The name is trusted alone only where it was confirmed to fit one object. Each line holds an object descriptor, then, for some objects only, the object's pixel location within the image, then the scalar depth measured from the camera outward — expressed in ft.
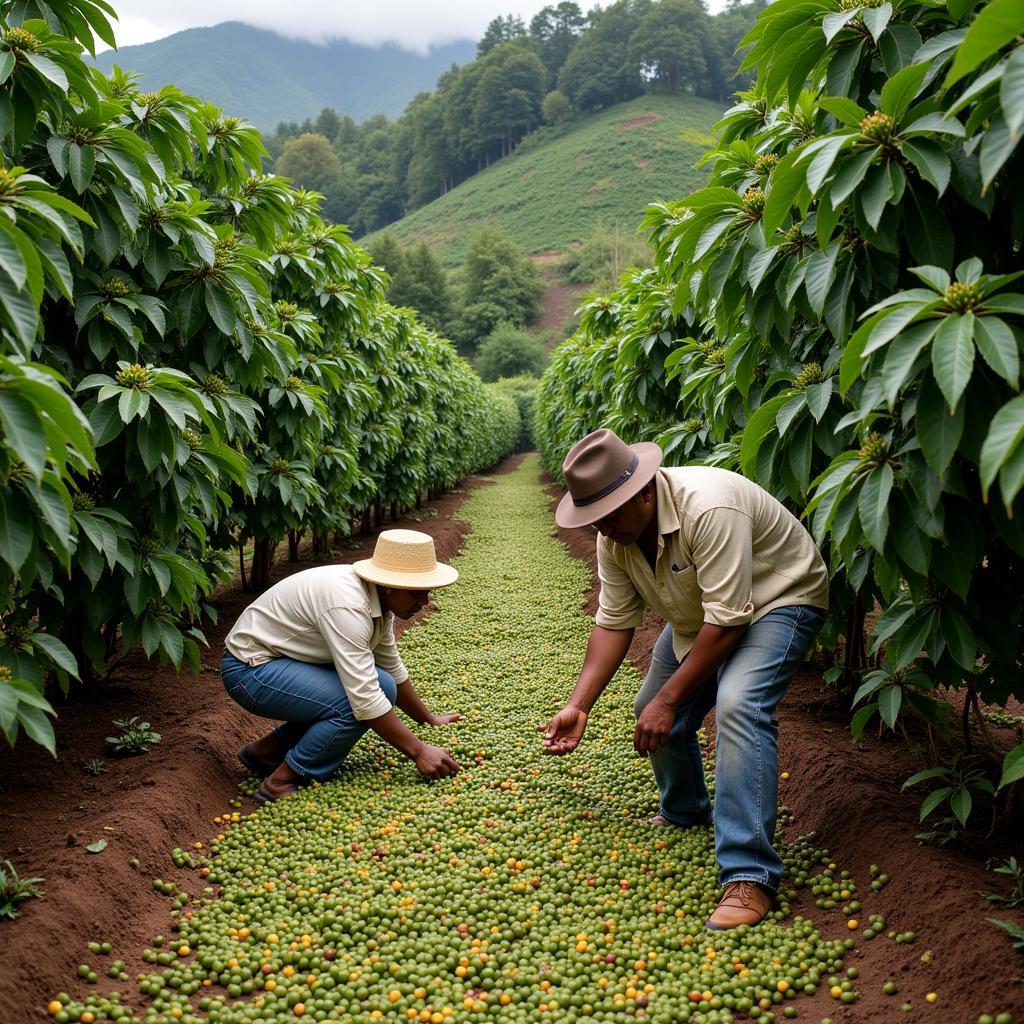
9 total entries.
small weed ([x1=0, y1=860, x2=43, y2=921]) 8.96
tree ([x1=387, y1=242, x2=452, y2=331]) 192.65
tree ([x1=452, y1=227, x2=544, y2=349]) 197.57
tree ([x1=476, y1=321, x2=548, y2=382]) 174.81
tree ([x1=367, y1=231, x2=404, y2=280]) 190.39
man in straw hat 13.33
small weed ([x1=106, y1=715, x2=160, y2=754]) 14.03
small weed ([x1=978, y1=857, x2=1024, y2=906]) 8.70
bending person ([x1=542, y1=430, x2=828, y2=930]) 10.20
